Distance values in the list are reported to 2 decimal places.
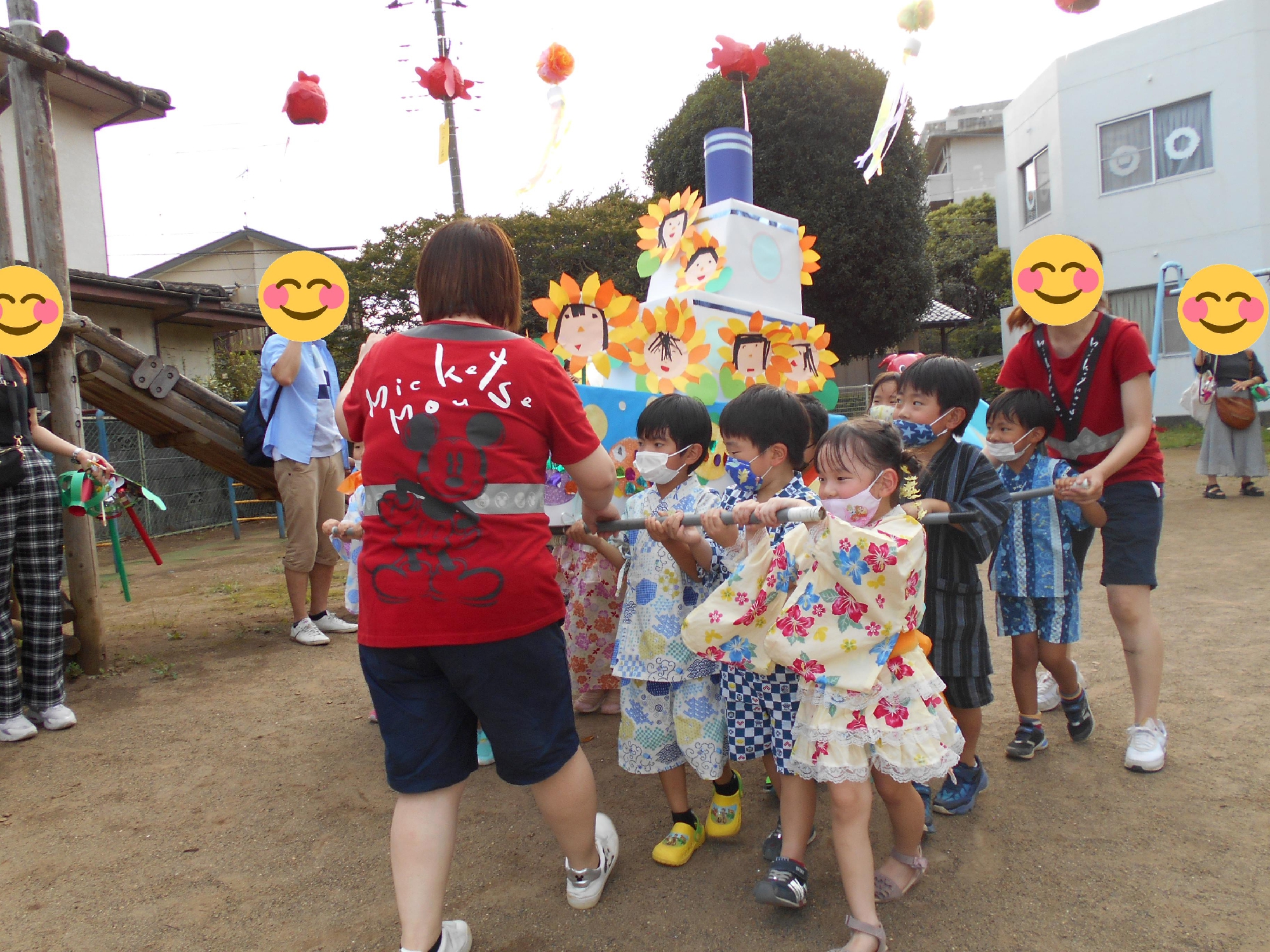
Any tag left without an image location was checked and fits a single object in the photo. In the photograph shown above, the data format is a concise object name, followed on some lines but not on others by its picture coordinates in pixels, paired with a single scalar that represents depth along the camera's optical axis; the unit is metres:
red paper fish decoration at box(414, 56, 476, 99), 4.69
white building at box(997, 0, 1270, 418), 12.67
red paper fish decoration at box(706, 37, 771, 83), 4.57
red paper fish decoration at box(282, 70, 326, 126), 4.49
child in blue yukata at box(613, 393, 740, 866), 2.37
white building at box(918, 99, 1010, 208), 30.48
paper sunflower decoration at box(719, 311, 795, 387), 3.72
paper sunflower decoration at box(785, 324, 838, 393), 3.92
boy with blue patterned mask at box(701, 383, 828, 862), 2.21
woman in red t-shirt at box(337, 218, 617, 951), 1.77
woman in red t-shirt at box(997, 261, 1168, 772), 2.74
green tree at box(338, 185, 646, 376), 16.47
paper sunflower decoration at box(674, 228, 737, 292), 4.03
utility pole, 14.04
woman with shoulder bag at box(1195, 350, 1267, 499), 7.41
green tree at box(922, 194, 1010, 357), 24.81
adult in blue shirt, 4.57
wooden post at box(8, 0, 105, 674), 4.11
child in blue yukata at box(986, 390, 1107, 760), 2.80
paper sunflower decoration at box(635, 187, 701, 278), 4.08
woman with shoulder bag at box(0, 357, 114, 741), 3.43
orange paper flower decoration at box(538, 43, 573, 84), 4.45
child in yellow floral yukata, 1.88
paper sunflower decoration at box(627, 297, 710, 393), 3.48
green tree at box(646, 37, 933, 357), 15.45
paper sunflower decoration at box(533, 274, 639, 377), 3.41
